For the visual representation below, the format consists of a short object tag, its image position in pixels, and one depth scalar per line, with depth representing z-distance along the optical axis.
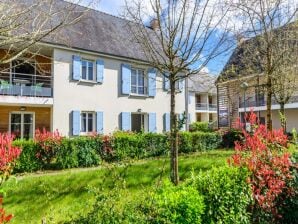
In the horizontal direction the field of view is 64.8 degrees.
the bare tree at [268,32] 8.12
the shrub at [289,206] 4.23
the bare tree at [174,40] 5.66
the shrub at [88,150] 9.41
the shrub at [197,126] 26.58
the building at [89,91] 13.09
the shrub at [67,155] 8.94
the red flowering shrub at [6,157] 2.44
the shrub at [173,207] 2.56
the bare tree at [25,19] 3.87
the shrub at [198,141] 12.32
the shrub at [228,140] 14.45
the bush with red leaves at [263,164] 3.88
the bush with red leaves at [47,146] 8.68
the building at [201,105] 33.69
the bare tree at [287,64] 8.63
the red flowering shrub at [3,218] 1.86
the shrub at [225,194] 3.20
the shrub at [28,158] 8.27
